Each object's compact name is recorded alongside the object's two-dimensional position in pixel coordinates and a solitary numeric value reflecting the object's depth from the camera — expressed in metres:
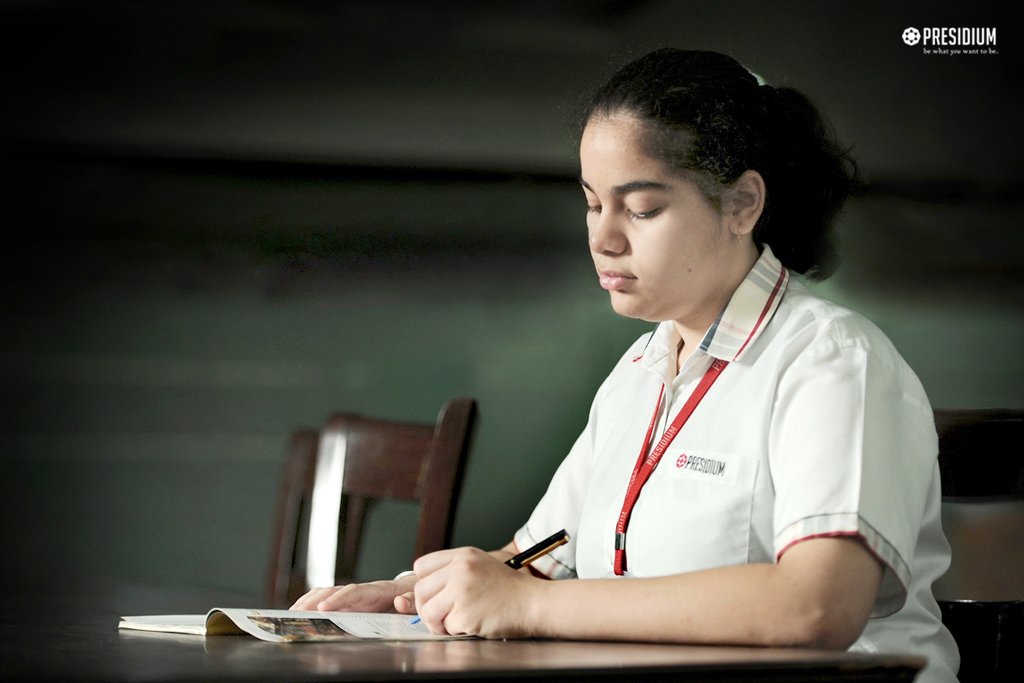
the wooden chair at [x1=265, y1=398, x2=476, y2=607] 3.78
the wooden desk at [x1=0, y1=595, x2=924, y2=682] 3.11
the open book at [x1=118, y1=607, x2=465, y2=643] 3.30
